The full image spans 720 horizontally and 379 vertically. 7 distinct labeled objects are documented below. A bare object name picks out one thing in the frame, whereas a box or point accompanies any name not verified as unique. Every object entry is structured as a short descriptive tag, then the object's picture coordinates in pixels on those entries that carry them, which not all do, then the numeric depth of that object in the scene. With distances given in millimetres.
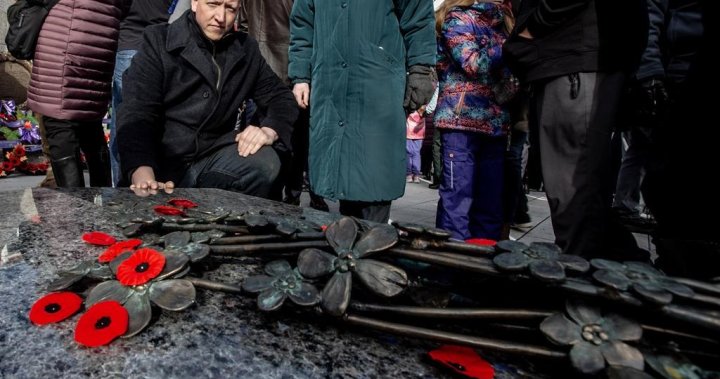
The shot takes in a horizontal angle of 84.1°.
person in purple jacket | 2611
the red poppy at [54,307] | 630
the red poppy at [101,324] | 576
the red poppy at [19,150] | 5625
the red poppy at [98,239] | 995
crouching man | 2062
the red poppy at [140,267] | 693
